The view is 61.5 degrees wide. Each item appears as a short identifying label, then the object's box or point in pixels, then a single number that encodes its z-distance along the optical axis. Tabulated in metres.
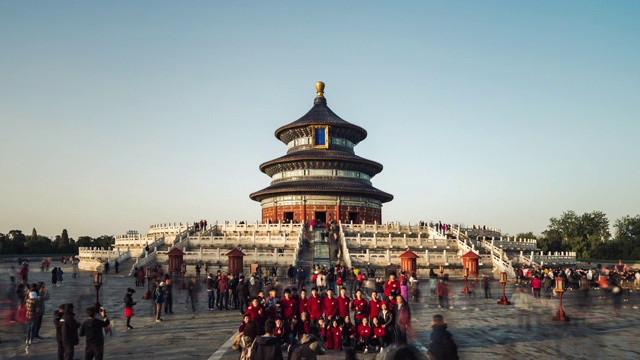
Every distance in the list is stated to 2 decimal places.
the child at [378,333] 12.81
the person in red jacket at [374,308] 13.09
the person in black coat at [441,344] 8.08
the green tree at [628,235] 64.78
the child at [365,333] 13.14
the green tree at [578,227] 88.69
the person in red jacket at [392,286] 16.23
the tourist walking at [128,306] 16.45
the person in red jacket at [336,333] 13.30
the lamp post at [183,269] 32.94
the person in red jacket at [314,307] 13.25
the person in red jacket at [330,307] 13.17
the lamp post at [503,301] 22.98
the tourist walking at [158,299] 17.95
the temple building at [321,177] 59.22
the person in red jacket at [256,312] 11.77
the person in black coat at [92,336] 10.27
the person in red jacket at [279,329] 11.78
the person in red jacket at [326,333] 13.32
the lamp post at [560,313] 18.09
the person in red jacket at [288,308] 12.91
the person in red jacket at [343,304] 13.22
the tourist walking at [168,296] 19.45
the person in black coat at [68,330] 11.22
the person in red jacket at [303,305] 13.17
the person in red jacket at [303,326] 12.65
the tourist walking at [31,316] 14.29
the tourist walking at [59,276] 31.10
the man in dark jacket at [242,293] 18.83
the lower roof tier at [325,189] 58.25
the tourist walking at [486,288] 25.02
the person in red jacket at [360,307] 13.09
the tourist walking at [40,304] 14.76
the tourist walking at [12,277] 32.03
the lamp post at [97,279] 18.00
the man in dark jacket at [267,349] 7.86
